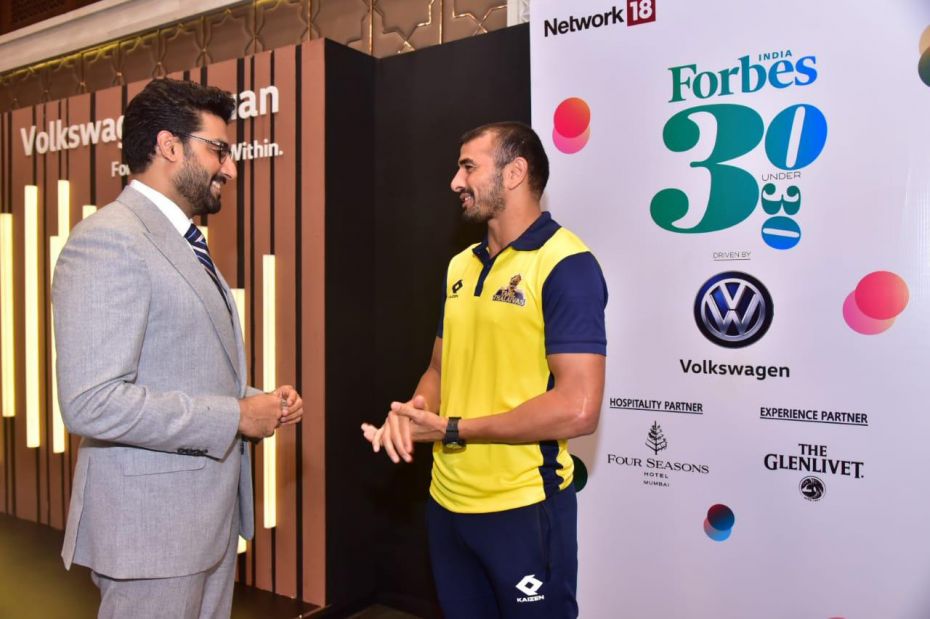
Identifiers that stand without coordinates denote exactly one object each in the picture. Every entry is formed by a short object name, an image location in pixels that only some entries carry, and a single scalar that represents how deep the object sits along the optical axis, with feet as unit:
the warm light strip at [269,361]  9.78
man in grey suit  4.71
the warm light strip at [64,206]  12.17
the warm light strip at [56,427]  12.21
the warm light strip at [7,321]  13.09
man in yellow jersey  5.33
